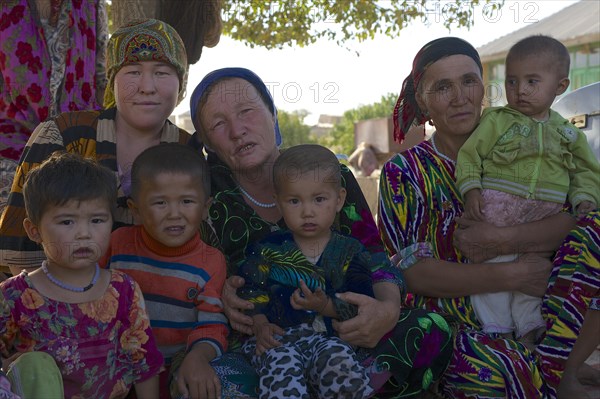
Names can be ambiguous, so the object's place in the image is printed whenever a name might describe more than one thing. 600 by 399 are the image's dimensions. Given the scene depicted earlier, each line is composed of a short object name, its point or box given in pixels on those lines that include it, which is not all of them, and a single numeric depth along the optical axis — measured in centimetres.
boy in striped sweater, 285
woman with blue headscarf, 283
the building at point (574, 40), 1927
